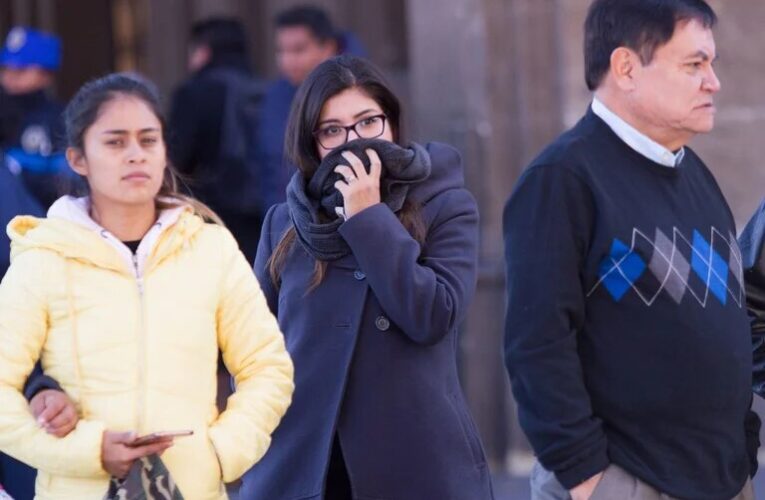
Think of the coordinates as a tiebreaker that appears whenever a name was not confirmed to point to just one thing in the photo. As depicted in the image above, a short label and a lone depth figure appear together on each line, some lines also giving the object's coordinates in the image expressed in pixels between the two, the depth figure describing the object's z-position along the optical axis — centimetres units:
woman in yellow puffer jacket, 798
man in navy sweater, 822
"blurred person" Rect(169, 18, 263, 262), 1659
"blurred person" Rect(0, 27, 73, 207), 1572
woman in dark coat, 870
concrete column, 1625
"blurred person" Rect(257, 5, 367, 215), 1603
